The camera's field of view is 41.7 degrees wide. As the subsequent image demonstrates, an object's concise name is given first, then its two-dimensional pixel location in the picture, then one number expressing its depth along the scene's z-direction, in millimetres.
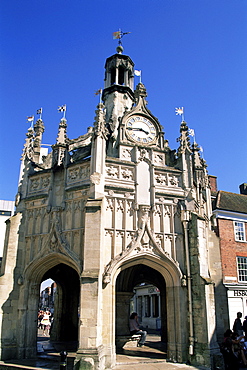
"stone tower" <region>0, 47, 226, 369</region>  12359
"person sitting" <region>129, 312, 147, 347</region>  16656
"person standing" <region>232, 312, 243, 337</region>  14589
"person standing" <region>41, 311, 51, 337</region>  24495
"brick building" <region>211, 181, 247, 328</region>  22625
